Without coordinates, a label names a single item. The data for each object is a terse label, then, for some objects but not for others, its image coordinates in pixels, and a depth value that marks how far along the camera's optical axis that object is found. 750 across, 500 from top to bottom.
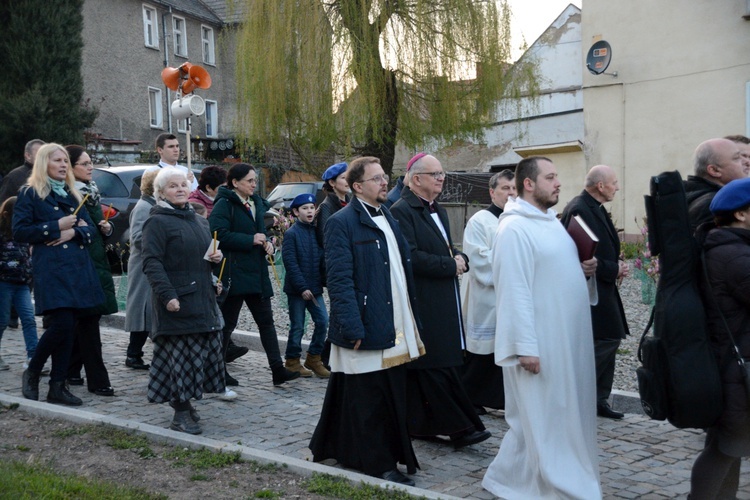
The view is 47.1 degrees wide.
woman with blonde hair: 6.87
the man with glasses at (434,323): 5.89
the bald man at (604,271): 6.82
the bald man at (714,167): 5.27
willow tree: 20.16
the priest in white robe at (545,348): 4.73
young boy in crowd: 8.20
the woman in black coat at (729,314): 4.17
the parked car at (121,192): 14.25
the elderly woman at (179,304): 6.23
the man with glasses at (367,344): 5.32
